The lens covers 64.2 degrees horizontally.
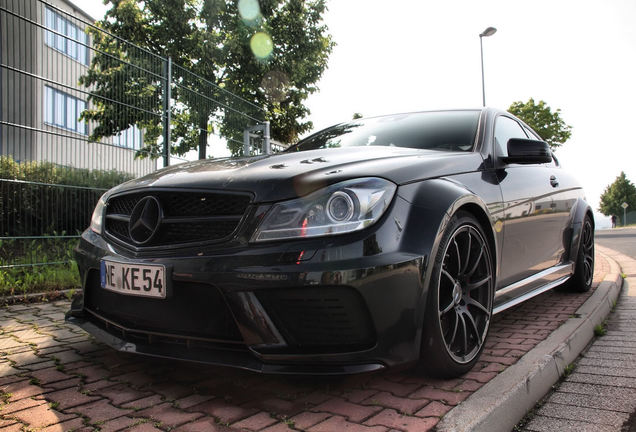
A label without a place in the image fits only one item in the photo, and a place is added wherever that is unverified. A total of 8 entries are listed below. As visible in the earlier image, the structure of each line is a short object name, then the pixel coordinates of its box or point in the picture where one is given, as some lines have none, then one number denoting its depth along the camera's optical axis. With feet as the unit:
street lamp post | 69.43
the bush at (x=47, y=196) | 14.83
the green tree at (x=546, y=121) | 95.71
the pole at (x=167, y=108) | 19.60
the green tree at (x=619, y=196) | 271.69
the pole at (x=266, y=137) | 27.09
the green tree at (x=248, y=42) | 47.55
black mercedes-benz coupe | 6.37
